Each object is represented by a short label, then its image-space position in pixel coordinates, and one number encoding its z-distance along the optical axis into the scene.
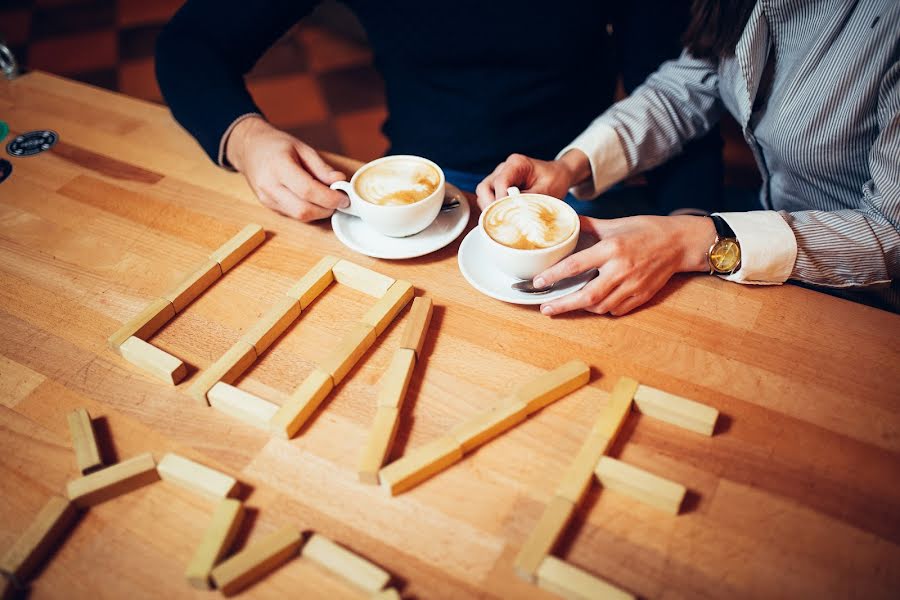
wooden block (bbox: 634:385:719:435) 0.80
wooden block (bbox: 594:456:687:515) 0.73
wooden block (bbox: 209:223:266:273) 1.06
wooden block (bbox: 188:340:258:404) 0.87
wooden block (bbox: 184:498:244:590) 0.67
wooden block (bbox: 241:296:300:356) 0.92
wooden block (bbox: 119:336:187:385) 0.89
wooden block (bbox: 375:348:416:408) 0.84
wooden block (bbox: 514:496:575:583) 0.68
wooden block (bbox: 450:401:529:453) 0.79
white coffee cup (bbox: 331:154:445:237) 1.01
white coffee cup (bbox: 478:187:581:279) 0.92
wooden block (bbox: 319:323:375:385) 0.88
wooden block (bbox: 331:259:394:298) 1.01
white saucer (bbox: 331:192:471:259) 1.06
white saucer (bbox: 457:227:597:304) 0.96
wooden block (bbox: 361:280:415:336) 0.95
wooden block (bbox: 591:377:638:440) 0.80
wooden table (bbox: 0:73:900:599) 0.70
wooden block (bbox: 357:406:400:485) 0.76
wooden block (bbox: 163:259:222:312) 1.00
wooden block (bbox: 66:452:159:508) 0.75
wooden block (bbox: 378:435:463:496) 0.75
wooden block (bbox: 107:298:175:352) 0.93
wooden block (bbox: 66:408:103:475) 0.78
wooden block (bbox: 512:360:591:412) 0.83
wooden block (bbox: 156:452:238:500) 0.75
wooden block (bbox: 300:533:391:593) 0.67
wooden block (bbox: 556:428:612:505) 0.74
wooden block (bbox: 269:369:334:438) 0.81
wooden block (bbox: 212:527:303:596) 0.67
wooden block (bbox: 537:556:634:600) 0.65
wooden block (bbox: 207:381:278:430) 0.83
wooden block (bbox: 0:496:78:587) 0.69
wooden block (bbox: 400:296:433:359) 0.91
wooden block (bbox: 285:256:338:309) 0.99
